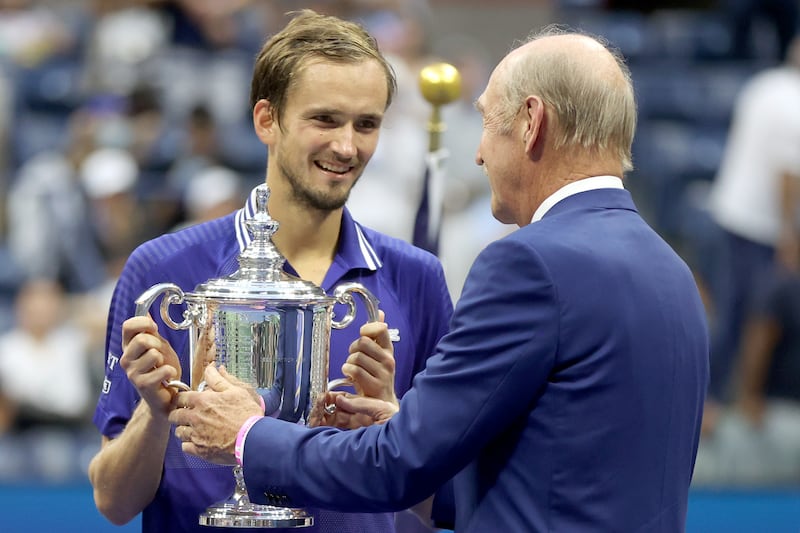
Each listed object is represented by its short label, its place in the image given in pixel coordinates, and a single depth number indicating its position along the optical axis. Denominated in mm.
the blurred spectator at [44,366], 12016
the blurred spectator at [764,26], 16266
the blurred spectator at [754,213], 12203
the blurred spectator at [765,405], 11680
